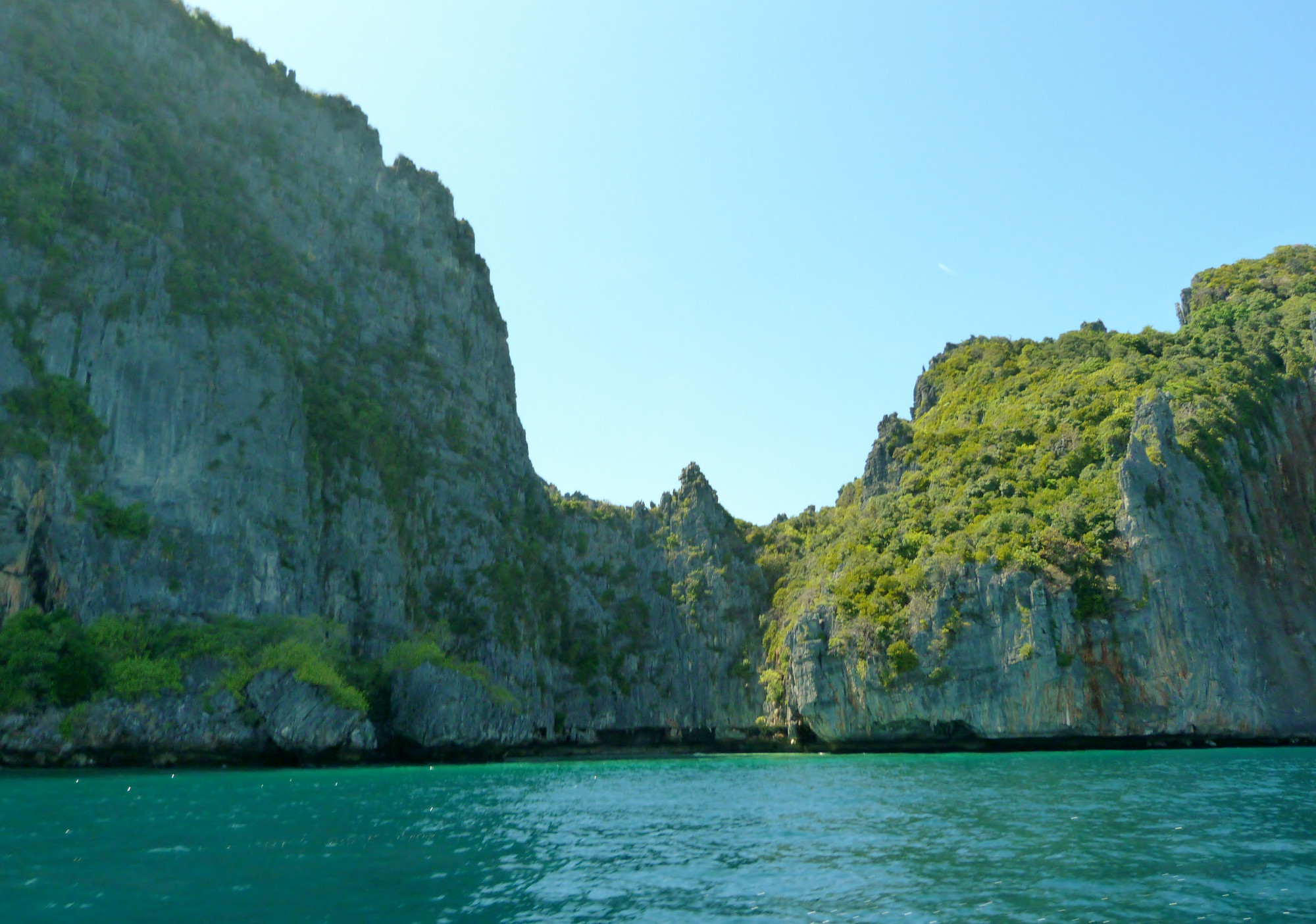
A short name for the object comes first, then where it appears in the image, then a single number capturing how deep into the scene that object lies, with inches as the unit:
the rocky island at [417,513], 2062.0
